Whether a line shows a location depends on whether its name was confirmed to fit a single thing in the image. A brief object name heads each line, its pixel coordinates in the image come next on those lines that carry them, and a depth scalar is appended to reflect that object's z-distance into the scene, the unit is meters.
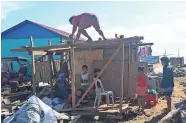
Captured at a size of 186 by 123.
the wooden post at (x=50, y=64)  12.00
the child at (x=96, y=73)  9.57
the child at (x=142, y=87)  9.40
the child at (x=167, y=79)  8.85
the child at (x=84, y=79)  10.23
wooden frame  8.77
